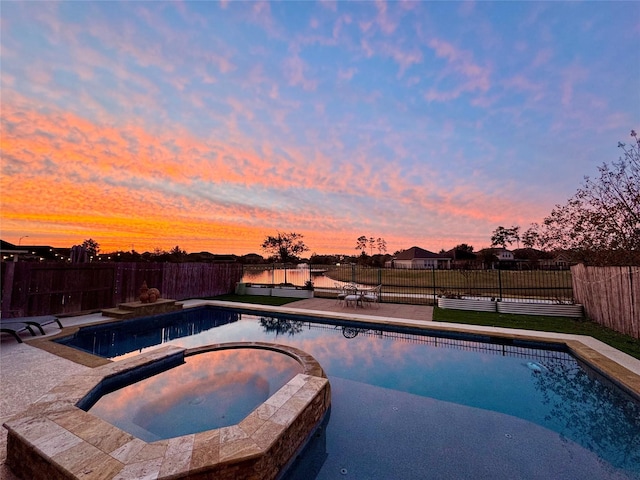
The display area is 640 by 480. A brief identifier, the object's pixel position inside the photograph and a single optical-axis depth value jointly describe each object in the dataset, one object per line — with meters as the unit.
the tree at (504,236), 50.25
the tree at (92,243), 49.46
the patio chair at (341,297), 12.00
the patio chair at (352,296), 10.89
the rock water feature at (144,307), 8.81
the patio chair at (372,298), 11.59
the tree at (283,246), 52.50
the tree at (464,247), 60.03
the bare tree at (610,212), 7.63
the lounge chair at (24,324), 6.29
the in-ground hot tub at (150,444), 2.17
